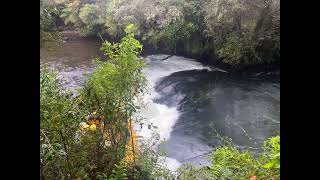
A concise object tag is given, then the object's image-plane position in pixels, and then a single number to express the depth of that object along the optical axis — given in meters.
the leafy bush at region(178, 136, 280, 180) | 2.95
